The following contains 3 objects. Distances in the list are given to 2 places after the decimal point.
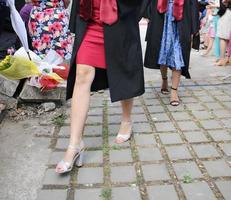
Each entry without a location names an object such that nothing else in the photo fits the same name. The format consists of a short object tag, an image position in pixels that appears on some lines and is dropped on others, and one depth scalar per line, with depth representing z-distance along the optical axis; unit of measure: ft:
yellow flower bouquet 14.55
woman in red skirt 10.02
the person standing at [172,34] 15.05
